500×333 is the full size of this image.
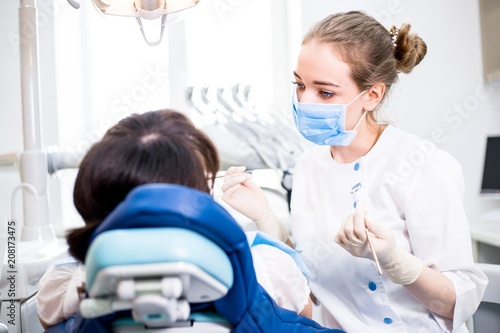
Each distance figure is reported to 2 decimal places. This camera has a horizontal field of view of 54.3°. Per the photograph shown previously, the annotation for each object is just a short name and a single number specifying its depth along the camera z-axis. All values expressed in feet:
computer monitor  8.14
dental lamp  4.09
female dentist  3.78
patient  2.14
